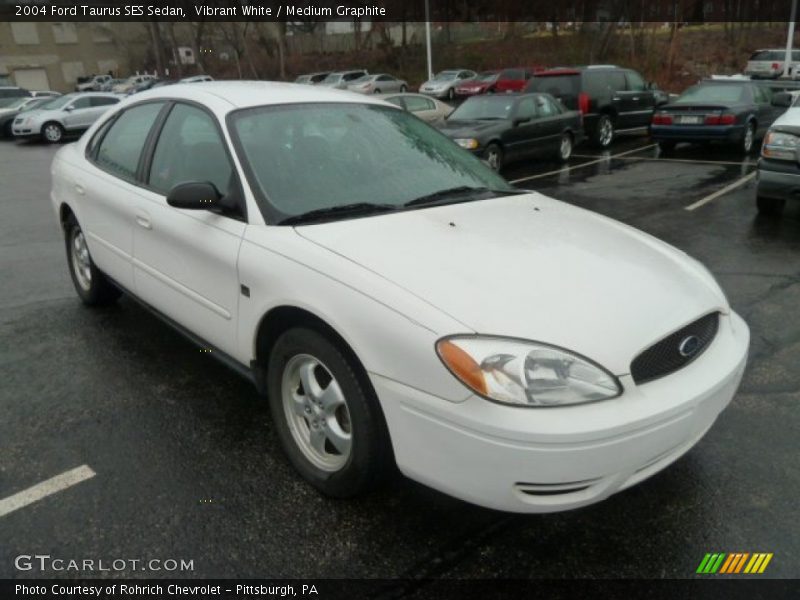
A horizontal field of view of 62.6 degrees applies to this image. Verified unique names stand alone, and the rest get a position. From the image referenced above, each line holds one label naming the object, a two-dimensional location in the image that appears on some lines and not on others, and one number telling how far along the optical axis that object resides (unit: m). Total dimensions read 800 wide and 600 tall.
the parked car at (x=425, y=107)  14.25
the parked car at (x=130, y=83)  42.00
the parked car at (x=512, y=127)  10.94
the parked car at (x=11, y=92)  26.02
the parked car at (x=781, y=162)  6.68
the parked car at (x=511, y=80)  29.98
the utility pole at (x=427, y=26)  35.09
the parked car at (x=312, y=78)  37.65
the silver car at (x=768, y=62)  29.86
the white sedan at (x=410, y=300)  2.13
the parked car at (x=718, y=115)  11.92
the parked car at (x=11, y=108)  22.06
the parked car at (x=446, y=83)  34.31
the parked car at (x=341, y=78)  35.22
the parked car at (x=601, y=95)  14.23
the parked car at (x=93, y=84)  49.31
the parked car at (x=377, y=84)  33.56
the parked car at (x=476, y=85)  32.84
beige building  56.84
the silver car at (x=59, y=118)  19.69
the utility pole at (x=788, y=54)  24.67
